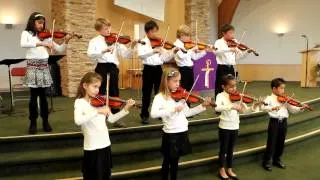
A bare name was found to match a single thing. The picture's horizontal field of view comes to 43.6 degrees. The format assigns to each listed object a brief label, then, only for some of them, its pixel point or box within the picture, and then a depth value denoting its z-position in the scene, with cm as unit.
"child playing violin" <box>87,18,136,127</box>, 453
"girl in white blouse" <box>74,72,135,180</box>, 325
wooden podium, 951
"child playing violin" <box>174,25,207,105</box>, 520
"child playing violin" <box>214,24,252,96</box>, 538
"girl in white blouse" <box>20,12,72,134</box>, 439
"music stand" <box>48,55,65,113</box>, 591
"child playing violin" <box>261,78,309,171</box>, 470
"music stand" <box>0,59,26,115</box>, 582
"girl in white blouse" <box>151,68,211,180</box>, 372
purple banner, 748
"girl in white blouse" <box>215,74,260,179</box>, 431
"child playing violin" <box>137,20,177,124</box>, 483
